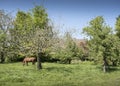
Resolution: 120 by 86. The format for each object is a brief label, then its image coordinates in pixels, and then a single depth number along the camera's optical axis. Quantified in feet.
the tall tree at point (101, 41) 91.95
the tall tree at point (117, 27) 131.53
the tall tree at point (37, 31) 90.90
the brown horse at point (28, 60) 101.06
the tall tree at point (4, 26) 90.32
